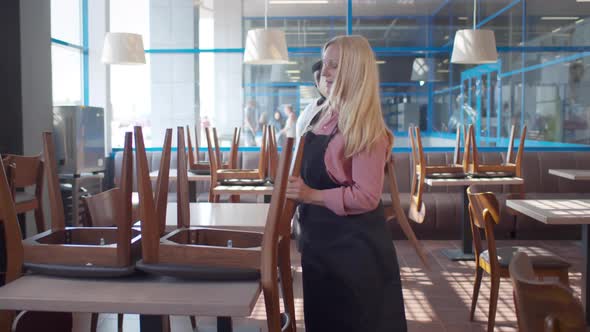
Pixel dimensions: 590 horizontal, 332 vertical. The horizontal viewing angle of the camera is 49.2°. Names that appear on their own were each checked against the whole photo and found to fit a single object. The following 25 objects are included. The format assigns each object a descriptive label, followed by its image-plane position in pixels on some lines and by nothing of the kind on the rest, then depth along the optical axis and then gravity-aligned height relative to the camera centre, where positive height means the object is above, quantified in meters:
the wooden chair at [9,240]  1.73 -0.32
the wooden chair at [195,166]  6.30 -0.43
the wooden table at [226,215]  2.81 -0.45
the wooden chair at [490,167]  6.09 -0.43
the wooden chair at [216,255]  1.65 -0.35
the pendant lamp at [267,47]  6.64 +0.78
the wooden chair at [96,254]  1.68 -0.35
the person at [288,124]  8.65 -0.02
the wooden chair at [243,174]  5.55 -0.46
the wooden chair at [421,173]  6.01 -0.48
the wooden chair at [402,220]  2.04 -0.31
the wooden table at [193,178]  6.08 -0.53
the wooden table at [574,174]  5.65 -0.47
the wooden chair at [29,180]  4.21 -0.38
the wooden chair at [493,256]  3.38 -0.74
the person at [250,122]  8.73 +0.00
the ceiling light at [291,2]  8.98 +1.68
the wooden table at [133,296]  1.50 -0.42
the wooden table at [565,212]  3.27 -0.48
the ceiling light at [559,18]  8.45 +1.37
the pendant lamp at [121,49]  7.04 +0.80
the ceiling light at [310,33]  8.77 +1.21
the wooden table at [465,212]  5.85 -0.85
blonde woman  2.04 -0.27
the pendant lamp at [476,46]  6.69 +0.79
